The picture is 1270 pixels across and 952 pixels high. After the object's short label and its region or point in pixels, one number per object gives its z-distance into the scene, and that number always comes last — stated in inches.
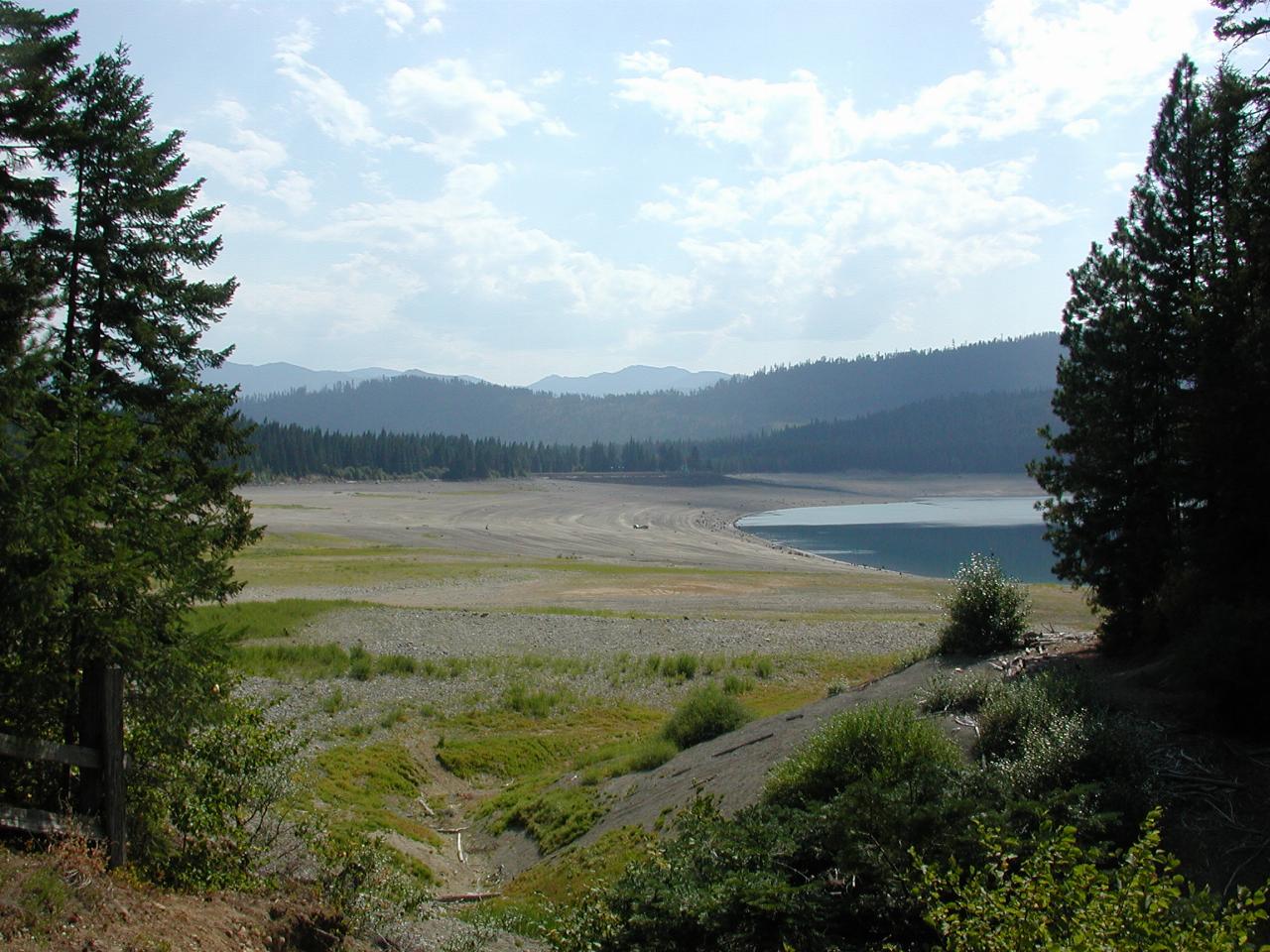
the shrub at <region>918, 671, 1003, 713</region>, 496.1
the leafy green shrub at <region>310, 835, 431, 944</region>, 322.7
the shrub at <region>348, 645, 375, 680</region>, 1023.6
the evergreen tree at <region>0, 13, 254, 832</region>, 244.8
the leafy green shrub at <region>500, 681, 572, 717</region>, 949.2
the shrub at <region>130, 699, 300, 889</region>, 285.7
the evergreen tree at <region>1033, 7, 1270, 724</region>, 465.7
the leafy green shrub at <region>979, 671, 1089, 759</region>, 385.7
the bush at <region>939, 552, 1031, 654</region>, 653.9
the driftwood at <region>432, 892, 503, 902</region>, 476.7
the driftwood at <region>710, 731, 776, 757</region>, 583.2
